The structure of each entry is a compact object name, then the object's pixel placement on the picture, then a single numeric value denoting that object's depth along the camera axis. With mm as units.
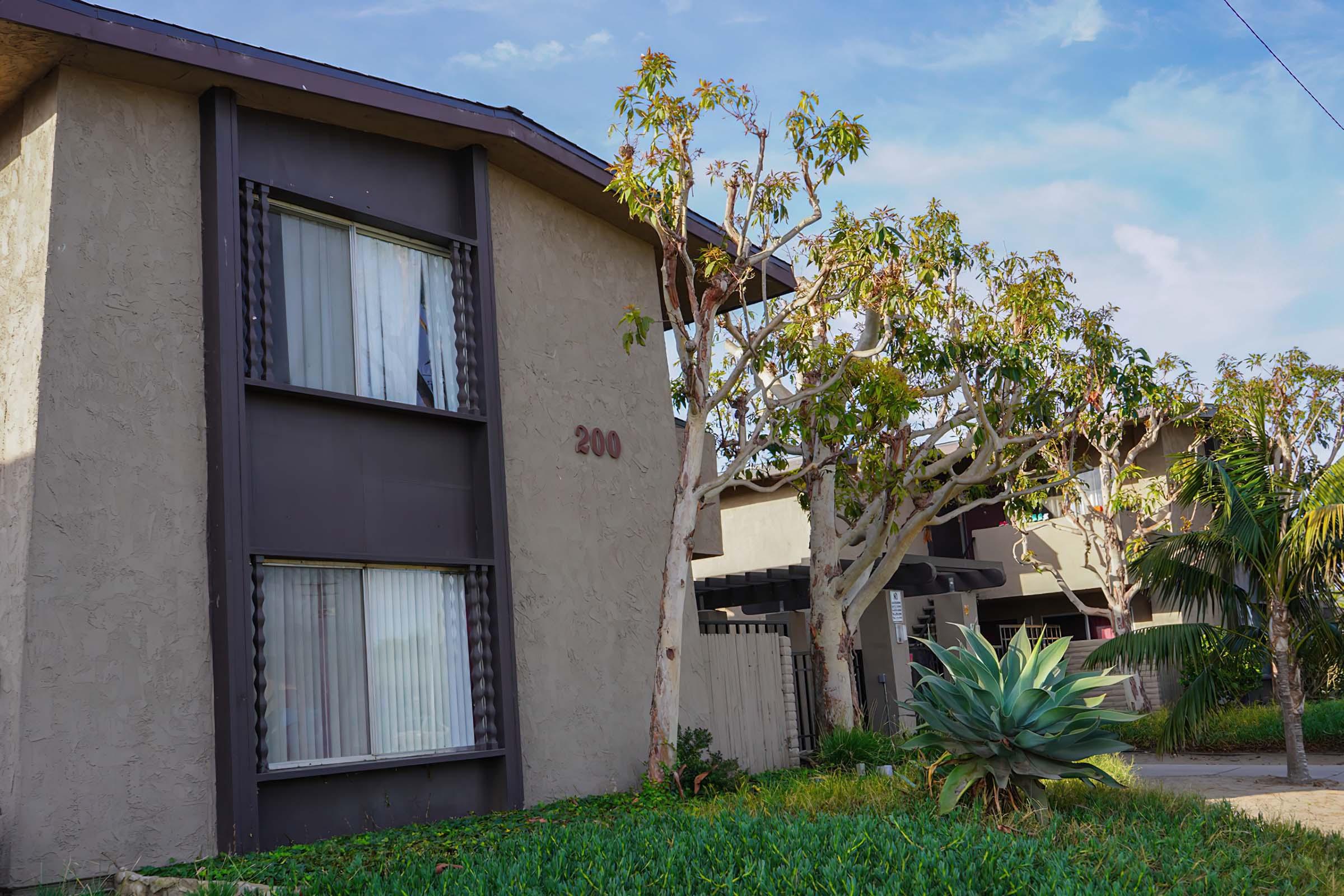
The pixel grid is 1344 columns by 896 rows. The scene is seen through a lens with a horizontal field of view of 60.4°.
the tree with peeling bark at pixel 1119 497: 20922
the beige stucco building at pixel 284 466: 8359
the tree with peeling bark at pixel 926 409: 14297
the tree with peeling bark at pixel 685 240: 11336
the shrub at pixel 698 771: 11117
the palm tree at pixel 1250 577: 13742
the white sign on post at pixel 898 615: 18562
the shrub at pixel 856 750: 13352
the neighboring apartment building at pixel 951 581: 19047
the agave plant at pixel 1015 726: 8383
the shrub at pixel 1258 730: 18344
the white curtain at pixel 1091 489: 23702
